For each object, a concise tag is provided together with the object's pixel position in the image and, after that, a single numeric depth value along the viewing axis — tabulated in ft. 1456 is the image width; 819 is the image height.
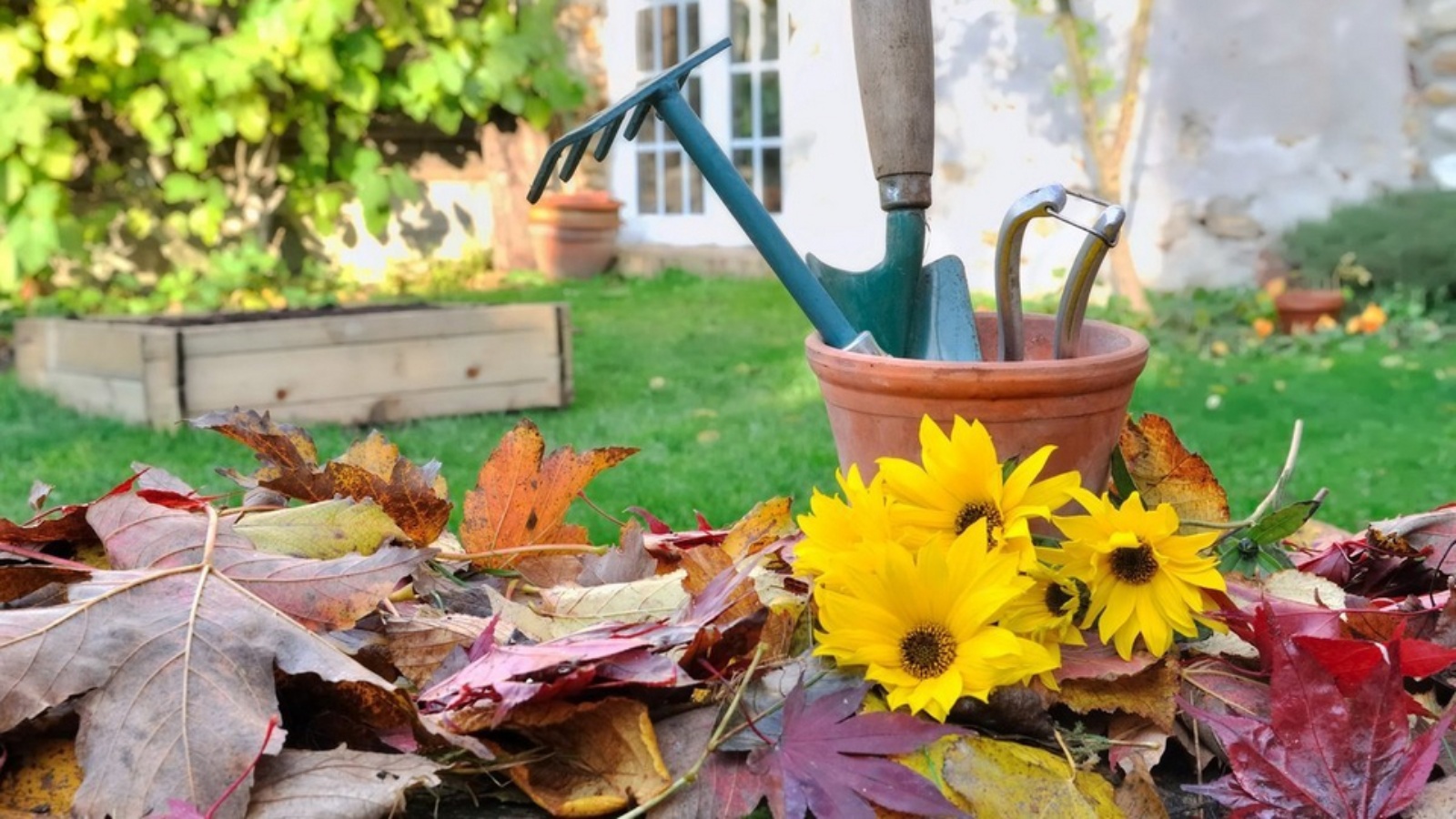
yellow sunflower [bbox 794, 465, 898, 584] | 1.83
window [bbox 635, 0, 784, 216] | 22.58
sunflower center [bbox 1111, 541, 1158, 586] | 1.84
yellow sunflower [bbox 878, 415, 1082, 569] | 1.87
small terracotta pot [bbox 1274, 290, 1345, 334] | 15.34
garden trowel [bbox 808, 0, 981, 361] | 2.58
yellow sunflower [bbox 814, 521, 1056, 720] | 1.73
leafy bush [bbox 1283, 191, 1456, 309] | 15.51
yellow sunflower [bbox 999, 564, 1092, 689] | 1.83
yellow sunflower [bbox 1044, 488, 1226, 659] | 1.83
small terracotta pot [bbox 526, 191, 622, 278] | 22.11
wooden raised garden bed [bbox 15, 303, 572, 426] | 10.52
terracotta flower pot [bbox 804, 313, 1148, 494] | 2.17
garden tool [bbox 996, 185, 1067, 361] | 2.35
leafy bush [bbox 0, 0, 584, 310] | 16.35
